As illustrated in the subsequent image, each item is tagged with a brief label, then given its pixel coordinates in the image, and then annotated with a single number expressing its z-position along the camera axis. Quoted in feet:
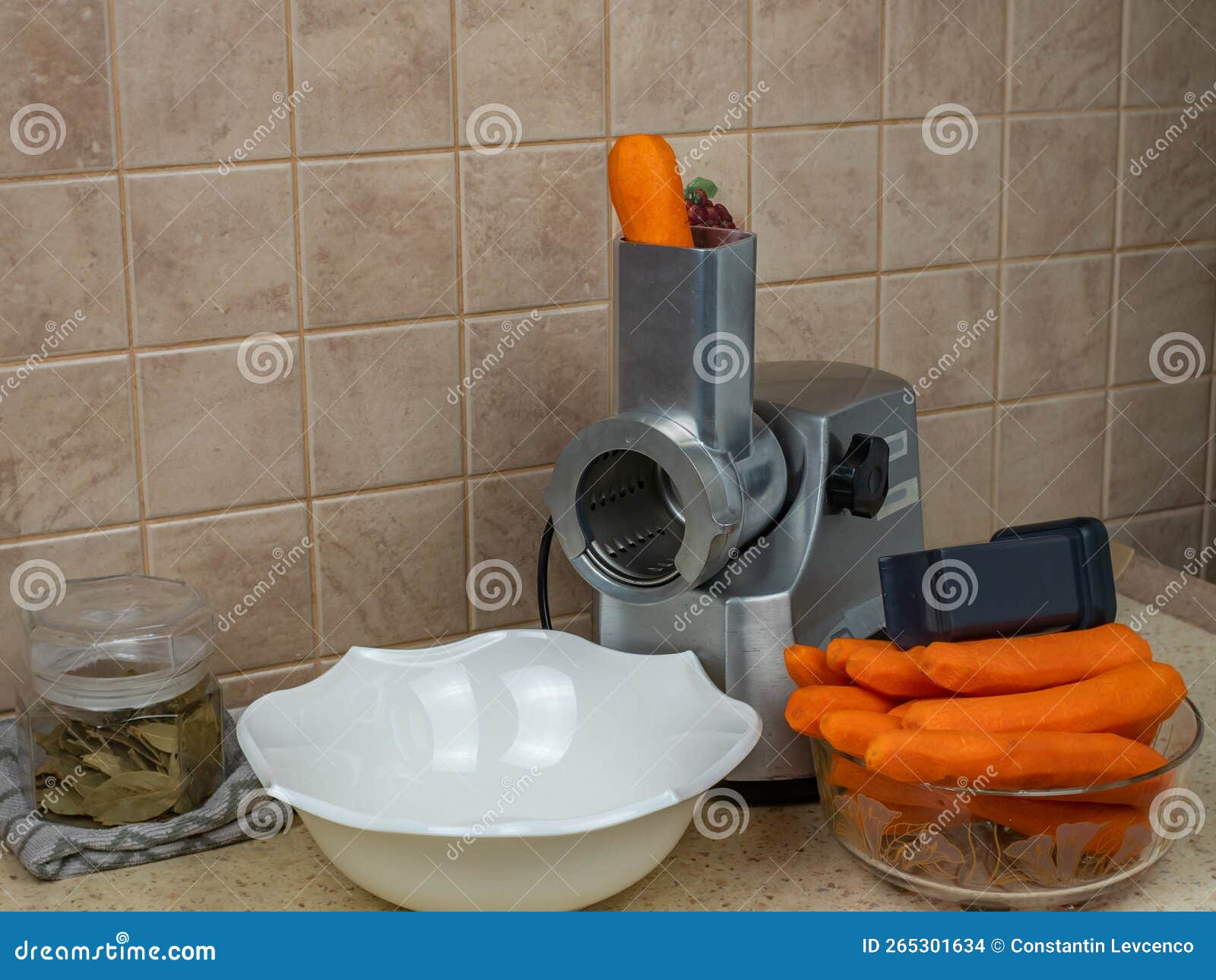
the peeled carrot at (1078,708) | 4.34
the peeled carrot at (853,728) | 4.33
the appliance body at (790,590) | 4.60
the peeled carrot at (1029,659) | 4.40
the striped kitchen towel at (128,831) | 4.45
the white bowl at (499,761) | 4.16
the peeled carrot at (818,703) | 4.40
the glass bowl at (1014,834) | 4.27
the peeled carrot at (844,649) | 4.45
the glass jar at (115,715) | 4.51
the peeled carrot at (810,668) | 4.49
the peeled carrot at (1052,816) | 4.26
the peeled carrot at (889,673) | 4.43
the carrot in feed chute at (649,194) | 4.53
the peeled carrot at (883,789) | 4.29
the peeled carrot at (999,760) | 4.26
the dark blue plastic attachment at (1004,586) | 4.47
